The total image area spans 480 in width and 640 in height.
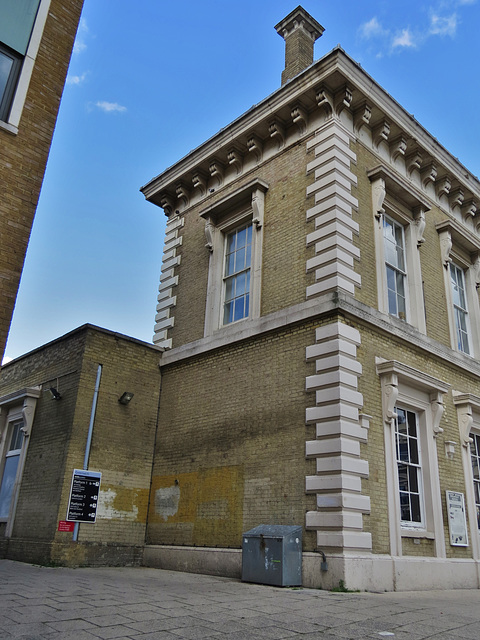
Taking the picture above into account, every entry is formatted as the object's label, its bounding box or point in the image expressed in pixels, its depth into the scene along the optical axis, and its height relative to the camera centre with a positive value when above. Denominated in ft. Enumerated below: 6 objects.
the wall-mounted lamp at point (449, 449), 38.95 +7.04
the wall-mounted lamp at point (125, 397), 42.42 +10.23
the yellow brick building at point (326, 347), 32.45 +13.41
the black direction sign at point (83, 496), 37.55 +2.77
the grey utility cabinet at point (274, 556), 29.22 -0.35
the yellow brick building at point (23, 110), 24.89 +19.01
